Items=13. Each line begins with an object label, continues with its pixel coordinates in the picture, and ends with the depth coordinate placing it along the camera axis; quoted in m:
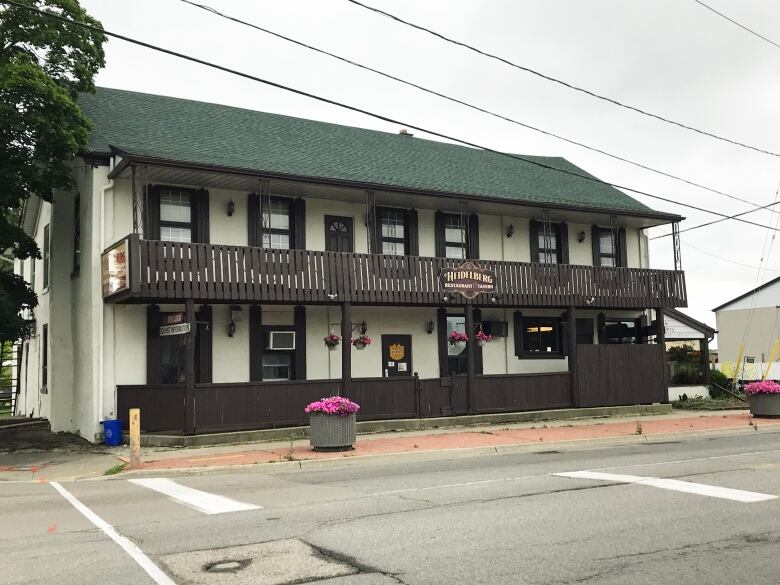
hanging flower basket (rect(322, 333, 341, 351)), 19.47
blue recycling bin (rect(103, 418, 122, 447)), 17.19
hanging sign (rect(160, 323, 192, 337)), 16.69
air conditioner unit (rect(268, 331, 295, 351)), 20.14
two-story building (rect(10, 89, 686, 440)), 17.91
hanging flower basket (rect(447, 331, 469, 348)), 21.20
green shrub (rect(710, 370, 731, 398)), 28.58
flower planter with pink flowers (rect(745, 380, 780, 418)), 21.22
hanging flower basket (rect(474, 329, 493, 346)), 21.73
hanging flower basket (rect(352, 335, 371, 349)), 19.95
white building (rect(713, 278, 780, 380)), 48.94
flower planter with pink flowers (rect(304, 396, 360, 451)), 15.29
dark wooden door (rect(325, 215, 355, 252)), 21.23
